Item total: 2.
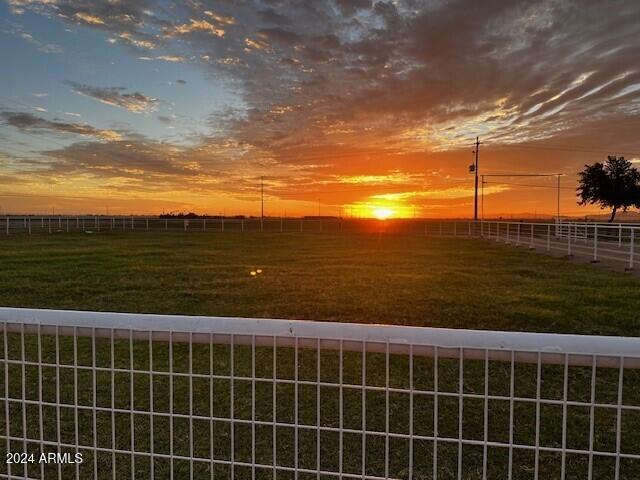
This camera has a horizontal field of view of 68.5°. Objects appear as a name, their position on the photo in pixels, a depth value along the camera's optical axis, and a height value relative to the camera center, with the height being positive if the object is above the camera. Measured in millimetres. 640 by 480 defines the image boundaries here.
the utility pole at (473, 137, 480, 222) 35344 +1423
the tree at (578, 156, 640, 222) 43250 +3092
